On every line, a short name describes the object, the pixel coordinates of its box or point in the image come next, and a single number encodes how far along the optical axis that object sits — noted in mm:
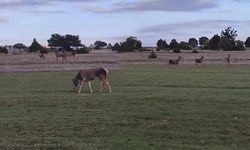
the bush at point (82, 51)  115125
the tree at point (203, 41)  155262
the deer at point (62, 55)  83931
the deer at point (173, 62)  75562
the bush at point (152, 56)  89750
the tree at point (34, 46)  127562
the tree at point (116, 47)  125838
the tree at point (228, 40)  128625
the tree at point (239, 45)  128362
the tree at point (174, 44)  132750
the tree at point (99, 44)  164975
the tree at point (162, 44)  139012
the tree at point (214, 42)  135750
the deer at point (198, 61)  77438
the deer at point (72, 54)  86012
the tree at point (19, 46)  165388
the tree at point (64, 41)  149975
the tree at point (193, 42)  153475
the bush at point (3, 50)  119075
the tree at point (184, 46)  134662
